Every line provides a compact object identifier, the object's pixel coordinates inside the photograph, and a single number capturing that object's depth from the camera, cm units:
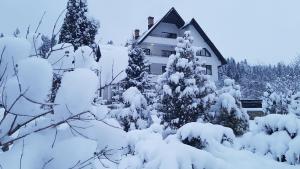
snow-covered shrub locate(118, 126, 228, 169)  327
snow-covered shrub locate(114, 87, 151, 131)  1127
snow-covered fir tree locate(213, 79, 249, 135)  1257
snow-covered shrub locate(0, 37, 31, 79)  149
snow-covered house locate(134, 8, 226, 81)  2299
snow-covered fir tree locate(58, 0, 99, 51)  881
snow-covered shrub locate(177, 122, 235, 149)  427
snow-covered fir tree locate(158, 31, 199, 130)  1119
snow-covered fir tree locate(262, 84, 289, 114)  1679
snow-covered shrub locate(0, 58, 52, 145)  140
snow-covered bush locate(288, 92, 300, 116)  1392
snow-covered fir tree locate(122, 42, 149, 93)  1321
